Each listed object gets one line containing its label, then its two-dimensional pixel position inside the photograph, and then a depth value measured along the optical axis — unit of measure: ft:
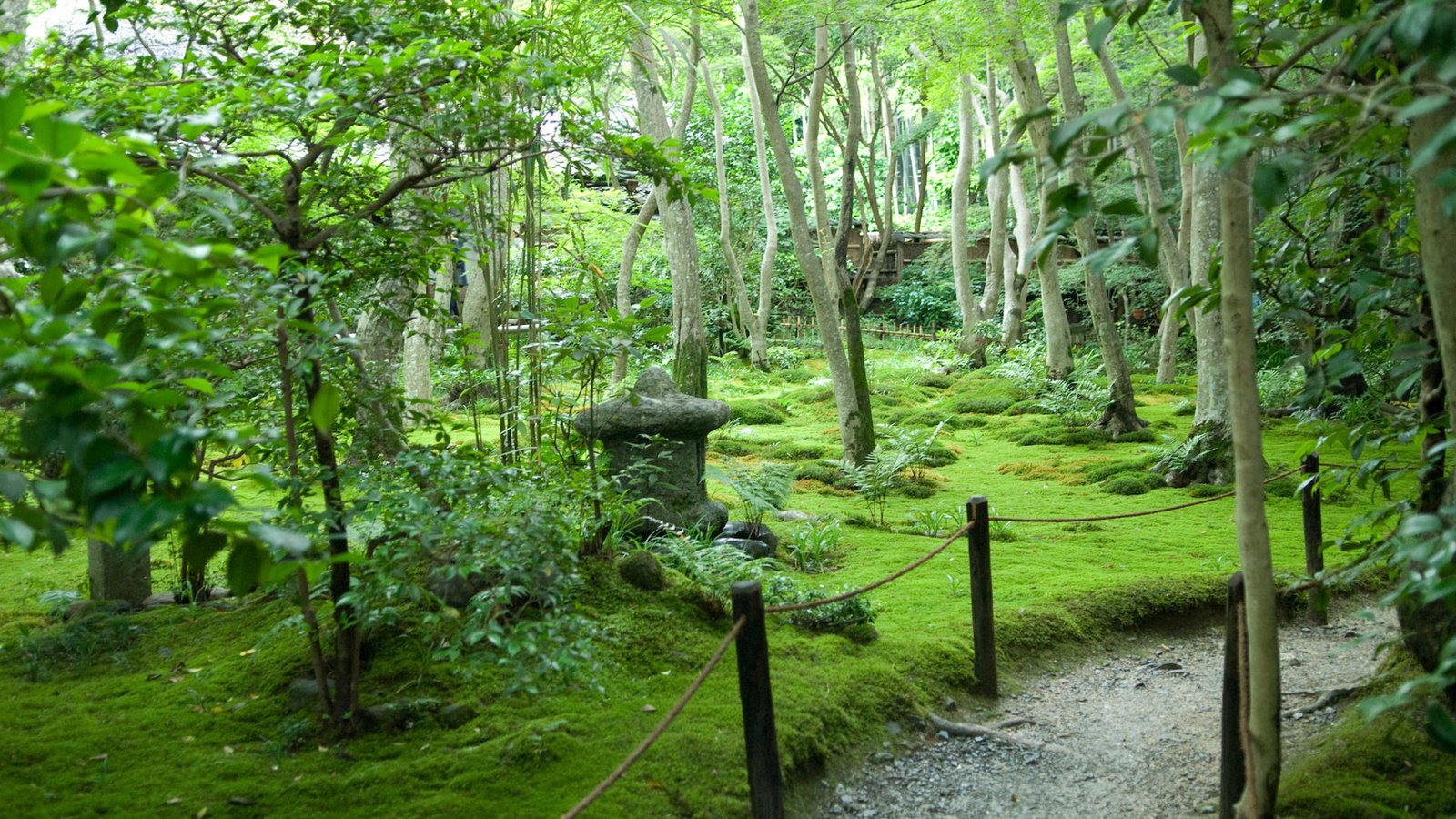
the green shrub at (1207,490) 27.27
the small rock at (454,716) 11.98
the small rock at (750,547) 19.77
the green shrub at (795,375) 58.18
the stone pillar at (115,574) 15.76
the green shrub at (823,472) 30.55
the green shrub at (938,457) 33.93
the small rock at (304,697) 12.20
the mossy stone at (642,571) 15.29
